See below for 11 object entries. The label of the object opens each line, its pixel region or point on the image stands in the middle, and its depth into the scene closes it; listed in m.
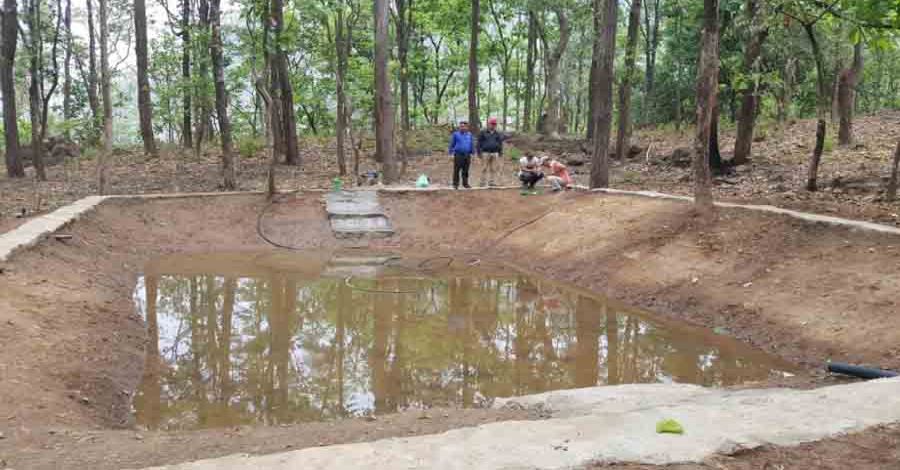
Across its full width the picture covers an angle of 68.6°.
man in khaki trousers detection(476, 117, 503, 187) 14.55
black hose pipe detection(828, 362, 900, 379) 5.46
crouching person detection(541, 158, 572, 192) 14.42
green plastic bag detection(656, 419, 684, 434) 3.68
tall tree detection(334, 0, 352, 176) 15.73
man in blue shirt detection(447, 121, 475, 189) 14.27
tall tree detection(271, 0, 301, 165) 19.16
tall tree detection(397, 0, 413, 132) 18.44
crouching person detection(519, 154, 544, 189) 14.59
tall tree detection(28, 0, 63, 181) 16.64
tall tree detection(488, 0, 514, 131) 27.07
